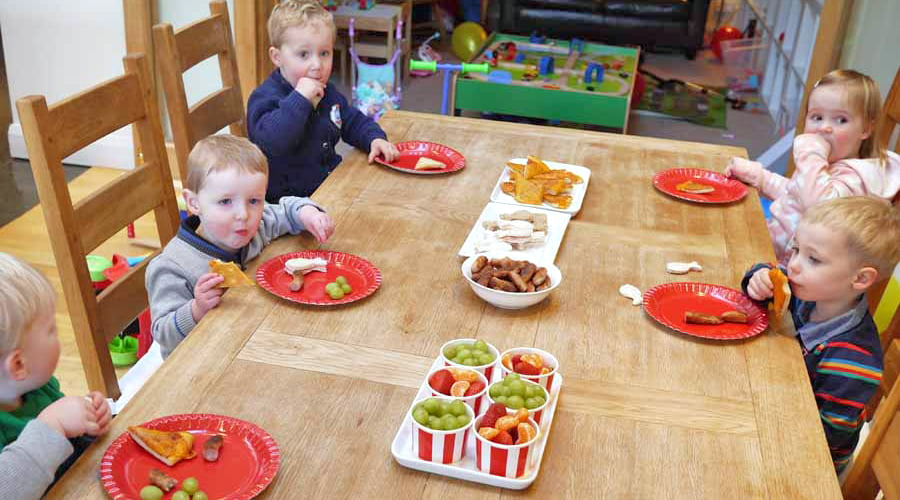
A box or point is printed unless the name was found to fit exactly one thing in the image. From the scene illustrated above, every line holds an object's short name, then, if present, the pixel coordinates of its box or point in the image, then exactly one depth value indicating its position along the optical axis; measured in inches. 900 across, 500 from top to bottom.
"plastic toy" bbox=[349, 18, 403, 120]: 181.9
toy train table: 179.9
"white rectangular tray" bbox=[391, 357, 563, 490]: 44.2
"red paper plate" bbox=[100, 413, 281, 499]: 42.4
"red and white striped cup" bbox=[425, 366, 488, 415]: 47.3
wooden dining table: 45.8
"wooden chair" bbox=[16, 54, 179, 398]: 63.3
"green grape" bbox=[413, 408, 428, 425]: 44.7
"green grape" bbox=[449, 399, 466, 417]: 45.6
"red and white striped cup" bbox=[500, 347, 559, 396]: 50.4
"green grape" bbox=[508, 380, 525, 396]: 47.3
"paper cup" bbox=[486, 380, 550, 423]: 46.4
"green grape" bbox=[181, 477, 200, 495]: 41.6
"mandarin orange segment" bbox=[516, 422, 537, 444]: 44.1
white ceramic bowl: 60.2
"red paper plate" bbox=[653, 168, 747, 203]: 83.7
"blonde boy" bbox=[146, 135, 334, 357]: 64.7
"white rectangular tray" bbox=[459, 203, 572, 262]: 69.8
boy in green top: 41.3
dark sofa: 262.2
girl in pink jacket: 84.0
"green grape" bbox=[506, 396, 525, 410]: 46.6
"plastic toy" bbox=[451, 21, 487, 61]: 250.7
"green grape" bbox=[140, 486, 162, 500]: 40.9
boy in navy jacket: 89.0
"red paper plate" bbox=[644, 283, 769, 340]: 60.7
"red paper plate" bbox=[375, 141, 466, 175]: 87.2
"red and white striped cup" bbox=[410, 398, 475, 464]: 44.2
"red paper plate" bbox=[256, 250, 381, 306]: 61.2
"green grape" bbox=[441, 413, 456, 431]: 44.7
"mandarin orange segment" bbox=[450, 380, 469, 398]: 47.8
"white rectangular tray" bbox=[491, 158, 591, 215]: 78.7
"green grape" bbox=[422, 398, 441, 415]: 45.6
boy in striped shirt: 61.0
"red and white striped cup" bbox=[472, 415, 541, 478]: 43.5
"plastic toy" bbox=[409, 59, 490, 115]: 109.3
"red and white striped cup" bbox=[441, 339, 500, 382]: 50.3
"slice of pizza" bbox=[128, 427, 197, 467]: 43.7
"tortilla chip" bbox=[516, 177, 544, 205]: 78.7
